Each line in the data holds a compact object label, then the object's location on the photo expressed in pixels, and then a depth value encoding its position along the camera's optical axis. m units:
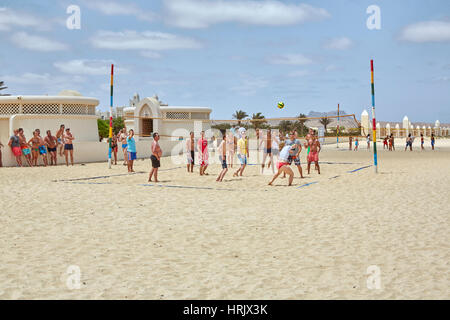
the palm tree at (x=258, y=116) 58.78
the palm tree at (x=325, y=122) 70.31
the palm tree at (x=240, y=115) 60.05
